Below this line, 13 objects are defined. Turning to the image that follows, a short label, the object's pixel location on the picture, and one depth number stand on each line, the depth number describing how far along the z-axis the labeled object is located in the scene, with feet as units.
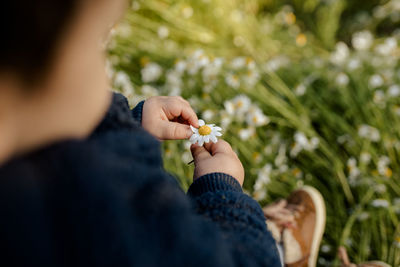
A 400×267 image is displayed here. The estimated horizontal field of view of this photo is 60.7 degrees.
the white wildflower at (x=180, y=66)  4.52
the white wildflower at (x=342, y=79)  4.43
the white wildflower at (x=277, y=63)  5.06
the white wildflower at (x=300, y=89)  4.46
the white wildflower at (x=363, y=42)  5.03
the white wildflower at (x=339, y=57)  4.90
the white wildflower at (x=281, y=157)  3.99
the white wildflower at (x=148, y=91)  4.25
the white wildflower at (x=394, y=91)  4.03
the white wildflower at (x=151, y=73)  4.98
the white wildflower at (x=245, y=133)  3.91
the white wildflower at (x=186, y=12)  6.38
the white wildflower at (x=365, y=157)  3.72
